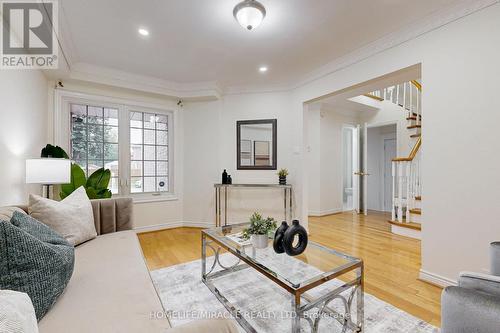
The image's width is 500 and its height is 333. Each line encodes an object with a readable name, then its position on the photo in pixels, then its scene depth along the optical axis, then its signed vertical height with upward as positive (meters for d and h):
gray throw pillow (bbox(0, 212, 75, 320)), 0.93 -0.44
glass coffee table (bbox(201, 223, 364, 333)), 1.27 -0.67
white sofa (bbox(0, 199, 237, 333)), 0.93 -0.65
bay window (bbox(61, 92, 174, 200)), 3.51 +0.41
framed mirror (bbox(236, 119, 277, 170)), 4.11 +0.42
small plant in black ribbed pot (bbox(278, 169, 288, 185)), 3.85 -0.13
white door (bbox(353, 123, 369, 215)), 5.58 -0.08
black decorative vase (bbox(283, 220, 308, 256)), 1.68 -0.54
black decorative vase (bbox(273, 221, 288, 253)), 1.75 -0.56
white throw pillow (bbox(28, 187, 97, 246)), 1.72 -0.38
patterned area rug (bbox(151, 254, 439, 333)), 1.59 -1.10
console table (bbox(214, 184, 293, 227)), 3.87 -0.50
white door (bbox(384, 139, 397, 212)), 5.85 -0.04
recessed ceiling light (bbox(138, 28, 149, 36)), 2.50 +1.50
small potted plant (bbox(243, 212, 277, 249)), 1.89 -0.53
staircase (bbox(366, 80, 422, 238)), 3.80 -0.44
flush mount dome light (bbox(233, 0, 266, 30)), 1.97 +1.36
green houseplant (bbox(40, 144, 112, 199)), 2.70 -0.17
